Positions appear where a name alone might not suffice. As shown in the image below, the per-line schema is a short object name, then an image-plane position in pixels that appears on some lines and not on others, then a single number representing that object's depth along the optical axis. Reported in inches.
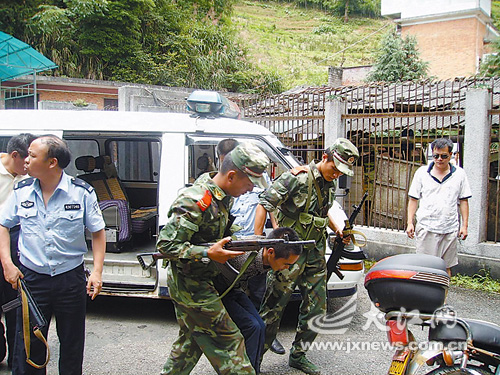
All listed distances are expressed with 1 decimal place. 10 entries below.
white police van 176.6
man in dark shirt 106.2
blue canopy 534.6
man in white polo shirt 187.5
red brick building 932.0
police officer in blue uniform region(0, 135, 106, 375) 115.6
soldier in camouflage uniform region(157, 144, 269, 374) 101.0
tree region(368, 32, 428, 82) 715.4
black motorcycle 96.4
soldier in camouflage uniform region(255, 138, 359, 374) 140.9
